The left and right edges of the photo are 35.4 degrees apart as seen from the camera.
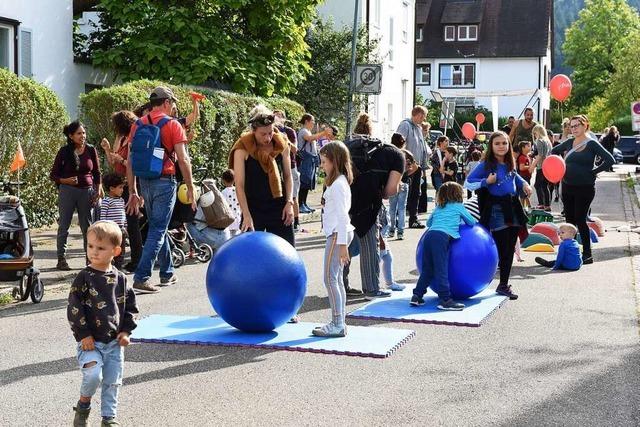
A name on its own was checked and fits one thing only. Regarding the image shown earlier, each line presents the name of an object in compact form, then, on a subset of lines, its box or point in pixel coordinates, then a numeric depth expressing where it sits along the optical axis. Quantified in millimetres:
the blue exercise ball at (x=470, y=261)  9867
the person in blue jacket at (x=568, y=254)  12922
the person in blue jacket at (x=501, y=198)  10719
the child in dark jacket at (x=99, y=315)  5371
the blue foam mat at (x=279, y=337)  7855
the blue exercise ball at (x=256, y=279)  7941
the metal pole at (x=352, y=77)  20441
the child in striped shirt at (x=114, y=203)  11555
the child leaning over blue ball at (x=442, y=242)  9750
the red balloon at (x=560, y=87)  23781
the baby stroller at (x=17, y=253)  9641
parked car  61338
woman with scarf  8875
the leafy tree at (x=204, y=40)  22391
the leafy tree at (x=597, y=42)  89688
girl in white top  8141
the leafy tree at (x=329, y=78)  33906
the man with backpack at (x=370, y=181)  10133
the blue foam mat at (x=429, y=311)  9195
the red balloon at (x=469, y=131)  31938
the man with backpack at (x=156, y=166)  10328
